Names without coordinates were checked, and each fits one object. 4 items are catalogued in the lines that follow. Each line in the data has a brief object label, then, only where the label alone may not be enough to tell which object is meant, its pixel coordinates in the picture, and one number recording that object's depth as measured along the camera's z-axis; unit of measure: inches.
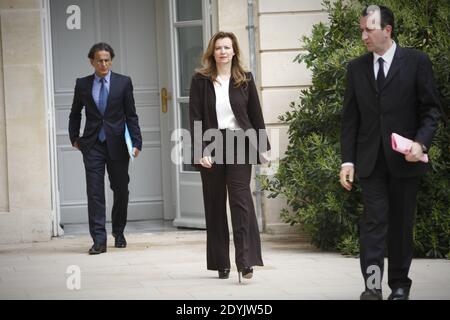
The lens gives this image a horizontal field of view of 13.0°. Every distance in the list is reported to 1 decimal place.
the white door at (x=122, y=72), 965.2
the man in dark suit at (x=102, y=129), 768.8
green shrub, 699.7
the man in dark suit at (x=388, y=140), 500.6
